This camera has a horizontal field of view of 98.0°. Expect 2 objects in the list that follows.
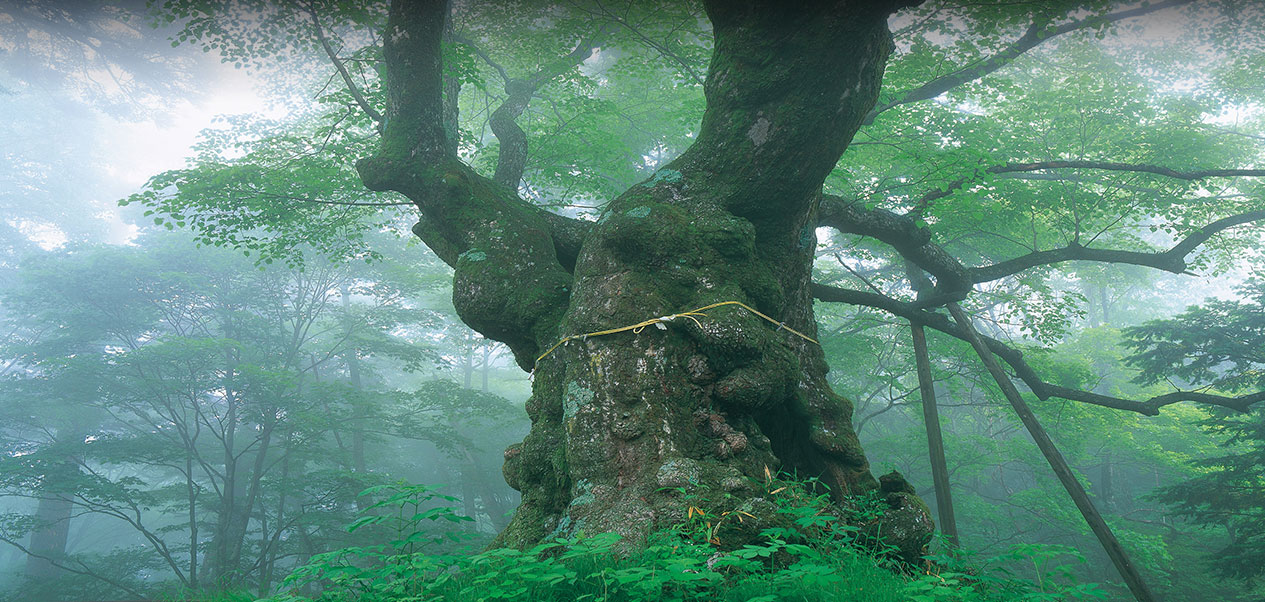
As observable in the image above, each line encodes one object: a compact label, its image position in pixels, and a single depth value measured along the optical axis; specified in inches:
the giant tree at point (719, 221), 125.9
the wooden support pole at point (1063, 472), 177.5
